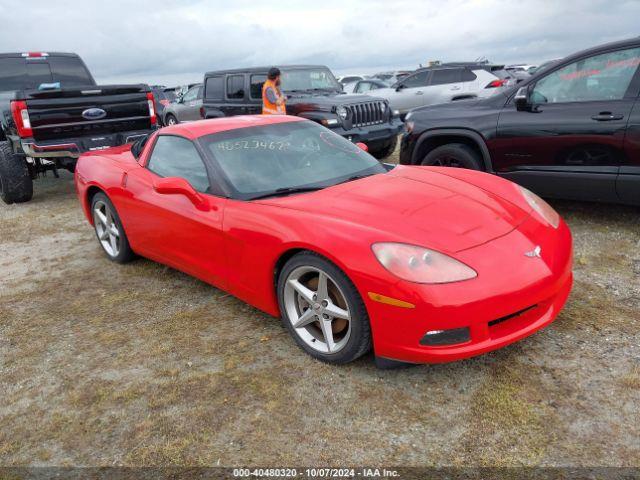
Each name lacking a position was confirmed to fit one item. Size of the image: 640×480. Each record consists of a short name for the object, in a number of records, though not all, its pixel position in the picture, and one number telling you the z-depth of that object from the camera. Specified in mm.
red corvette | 2557
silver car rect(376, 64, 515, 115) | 12922
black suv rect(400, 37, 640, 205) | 4594
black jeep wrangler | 8461
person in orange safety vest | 8220
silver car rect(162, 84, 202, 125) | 15602
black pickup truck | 6805
